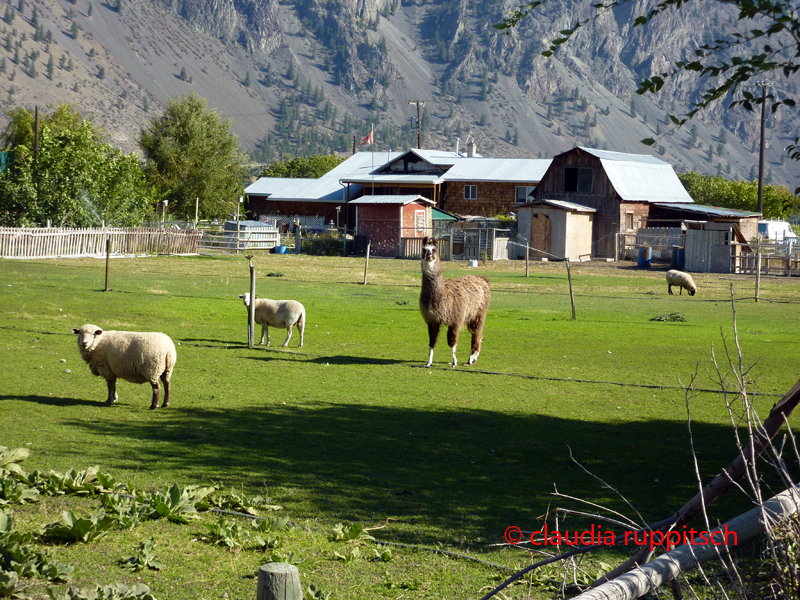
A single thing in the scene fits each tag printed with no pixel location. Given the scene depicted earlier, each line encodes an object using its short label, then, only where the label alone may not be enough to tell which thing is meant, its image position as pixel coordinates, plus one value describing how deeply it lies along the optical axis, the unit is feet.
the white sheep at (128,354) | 35.09
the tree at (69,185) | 155.74
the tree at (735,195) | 243.05
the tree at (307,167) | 405.18
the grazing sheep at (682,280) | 109.29
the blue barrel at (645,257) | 164.35
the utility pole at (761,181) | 205.11
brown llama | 49.80
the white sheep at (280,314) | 55.06
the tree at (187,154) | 232.73
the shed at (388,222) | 185.78
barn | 184.60
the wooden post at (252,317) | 54.54
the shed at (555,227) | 173.99
